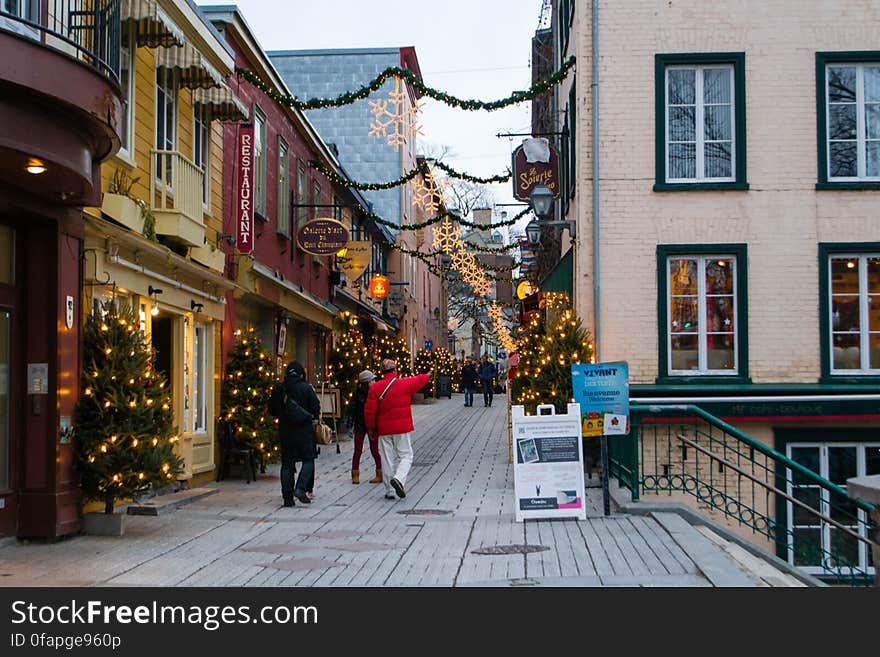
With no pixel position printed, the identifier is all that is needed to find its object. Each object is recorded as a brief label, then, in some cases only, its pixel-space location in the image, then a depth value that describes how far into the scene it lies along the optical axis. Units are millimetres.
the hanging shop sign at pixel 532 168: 19453
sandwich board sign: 12180
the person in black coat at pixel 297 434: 13867
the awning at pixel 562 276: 19641
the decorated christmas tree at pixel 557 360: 16250
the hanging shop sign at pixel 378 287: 35503
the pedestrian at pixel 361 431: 16906
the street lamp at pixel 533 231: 19484
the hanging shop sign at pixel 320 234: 22719
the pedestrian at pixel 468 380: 43000
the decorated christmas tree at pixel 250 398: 17016
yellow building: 12453
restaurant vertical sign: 17672
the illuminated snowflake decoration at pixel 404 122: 16375
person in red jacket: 14789
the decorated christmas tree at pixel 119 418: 11055
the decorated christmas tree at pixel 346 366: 26281
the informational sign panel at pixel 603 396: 12352
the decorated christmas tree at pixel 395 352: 31138
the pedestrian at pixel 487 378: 44209
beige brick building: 16656
